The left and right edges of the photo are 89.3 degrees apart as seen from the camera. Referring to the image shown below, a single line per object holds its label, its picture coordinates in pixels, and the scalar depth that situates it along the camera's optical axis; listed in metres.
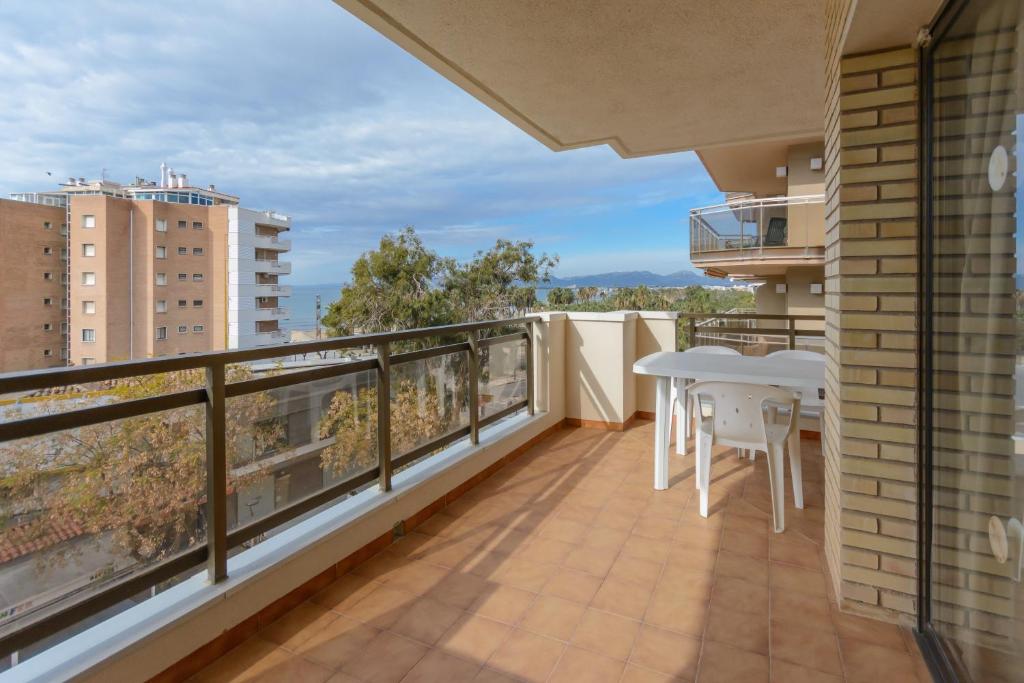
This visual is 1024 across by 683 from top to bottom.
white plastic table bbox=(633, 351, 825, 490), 3.09
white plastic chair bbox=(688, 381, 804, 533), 2.90
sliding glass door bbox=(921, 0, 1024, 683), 1.23
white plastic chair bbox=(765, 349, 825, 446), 3.93
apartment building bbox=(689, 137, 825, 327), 9.80
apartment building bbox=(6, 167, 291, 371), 37.34
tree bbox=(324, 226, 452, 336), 21.30
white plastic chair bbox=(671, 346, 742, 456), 3.99
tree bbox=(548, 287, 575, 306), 23.61
